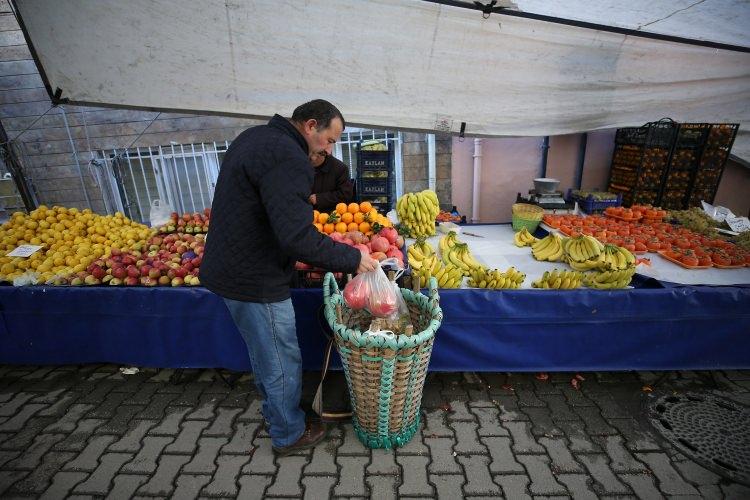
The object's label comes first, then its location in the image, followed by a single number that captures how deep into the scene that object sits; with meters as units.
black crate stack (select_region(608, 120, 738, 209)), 5.13
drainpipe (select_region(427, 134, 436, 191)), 6.53
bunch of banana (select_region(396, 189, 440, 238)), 4.00
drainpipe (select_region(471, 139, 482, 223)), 6.61
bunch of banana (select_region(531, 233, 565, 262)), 3.63
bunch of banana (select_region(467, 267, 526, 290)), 2.96
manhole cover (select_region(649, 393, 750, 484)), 2.45
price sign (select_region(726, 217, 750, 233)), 4.39
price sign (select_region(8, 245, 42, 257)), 3.54
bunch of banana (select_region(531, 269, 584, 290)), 2.94
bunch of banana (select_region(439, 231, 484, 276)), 3.30
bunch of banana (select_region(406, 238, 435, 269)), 3.32
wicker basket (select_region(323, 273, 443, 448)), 2.13
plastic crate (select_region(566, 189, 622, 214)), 5.04
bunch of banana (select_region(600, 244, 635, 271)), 3.15
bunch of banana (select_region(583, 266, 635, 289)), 2.91
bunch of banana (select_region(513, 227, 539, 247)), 4.09
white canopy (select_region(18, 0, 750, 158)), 3.52
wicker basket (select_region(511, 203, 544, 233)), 4.41
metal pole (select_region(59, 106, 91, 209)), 6.76
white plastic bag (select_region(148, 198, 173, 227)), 4.50
